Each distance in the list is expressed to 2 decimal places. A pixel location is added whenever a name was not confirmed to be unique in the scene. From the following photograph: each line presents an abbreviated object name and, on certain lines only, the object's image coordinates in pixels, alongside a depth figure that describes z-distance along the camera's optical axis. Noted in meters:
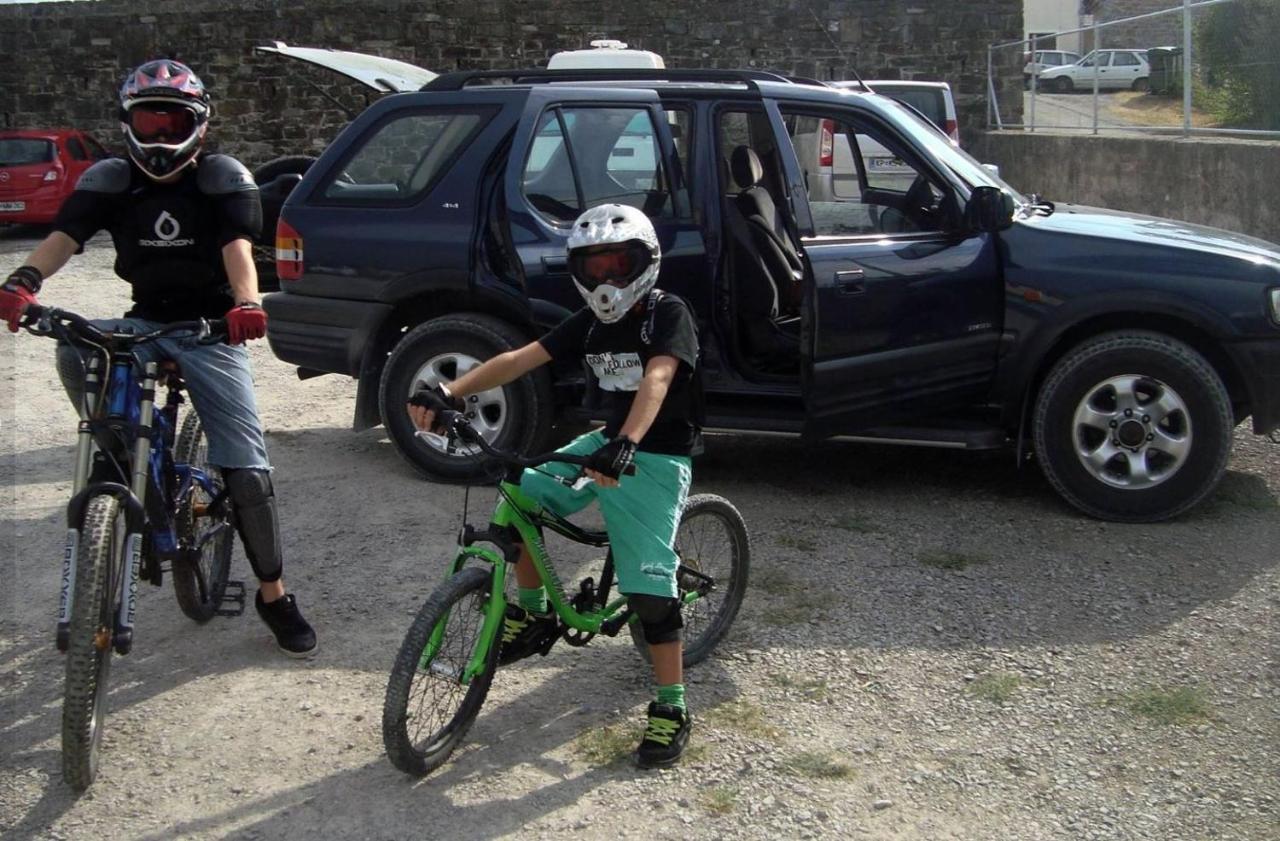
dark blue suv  6.15
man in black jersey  4.41
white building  51.88
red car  19.91
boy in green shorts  4.02
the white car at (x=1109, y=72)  14.22
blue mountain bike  3.83
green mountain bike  3.79
